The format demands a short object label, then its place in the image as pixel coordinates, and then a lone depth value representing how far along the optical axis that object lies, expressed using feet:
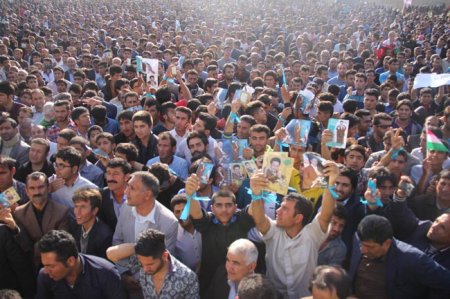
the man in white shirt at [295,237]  12.28
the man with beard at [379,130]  20.36
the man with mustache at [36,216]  13.76
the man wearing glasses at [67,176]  15.38
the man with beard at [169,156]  18.29
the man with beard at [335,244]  12.94
